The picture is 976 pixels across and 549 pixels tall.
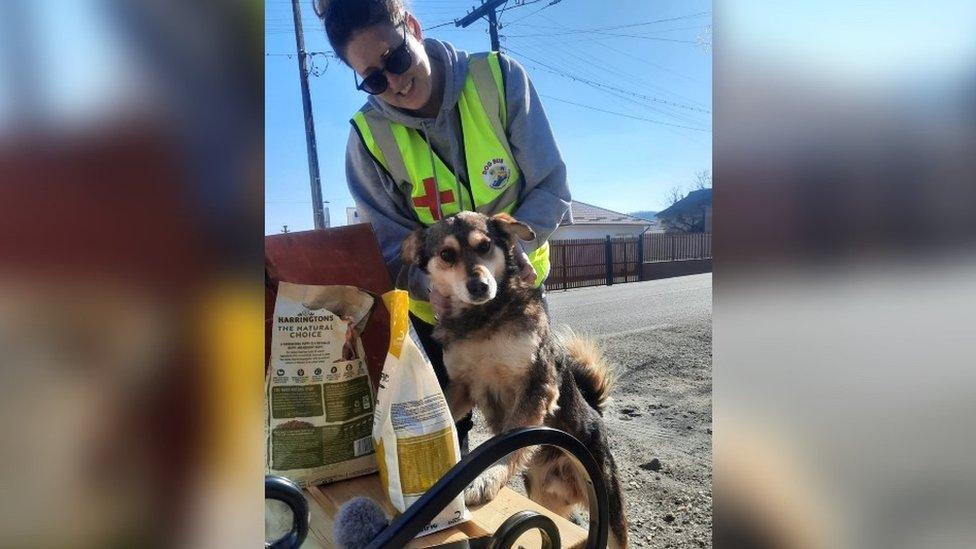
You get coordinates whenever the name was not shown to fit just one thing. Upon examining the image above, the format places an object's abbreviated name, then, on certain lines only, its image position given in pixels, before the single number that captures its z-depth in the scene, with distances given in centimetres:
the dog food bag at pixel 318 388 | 107
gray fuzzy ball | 103
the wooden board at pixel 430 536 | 107
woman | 114
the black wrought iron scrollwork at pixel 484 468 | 91
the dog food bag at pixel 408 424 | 109
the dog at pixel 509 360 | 132
